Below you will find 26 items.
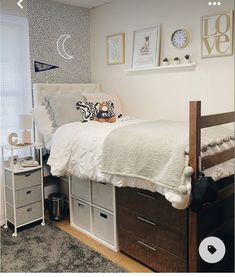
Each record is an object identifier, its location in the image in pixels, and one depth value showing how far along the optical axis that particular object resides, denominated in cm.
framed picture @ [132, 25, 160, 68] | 246
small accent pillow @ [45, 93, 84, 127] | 250
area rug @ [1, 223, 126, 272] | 178
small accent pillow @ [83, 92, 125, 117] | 272
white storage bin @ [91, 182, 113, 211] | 203
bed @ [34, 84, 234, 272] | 139
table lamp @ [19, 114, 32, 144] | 239
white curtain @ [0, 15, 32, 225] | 244
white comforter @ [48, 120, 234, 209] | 181
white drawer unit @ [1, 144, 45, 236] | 229
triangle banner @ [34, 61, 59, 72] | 268
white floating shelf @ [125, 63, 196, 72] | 223
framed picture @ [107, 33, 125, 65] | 278
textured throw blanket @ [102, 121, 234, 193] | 143
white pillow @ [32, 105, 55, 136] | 254
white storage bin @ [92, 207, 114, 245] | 206
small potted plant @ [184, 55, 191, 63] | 222
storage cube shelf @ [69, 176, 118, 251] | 204
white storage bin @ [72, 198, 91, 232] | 228
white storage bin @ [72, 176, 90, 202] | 225
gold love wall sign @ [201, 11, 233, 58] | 196
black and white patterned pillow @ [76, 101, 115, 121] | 253
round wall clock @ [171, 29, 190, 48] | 222
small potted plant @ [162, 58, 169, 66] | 240
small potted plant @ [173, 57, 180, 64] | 231
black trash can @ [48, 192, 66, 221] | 253
